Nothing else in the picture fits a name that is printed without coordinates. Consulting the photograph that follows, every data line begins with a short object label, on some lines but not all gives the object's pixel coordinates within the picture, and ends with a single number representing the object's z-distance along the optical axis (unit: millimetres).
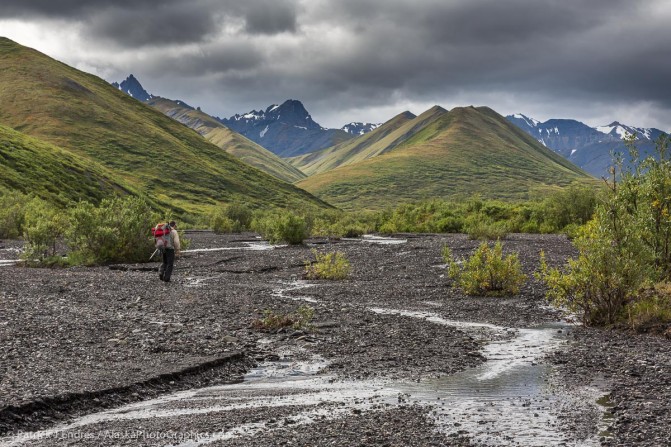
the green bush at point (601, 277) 21062
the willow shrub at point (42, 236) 43156
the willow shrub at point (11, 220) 73375
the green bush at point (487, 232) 67500
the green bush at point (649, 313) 20031
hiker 33350
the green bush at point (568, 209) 83938
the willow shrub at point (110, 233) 44688
